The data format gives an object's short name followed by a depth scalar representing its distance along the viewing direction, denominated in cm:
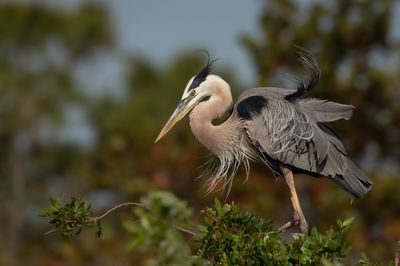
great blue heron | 1570
